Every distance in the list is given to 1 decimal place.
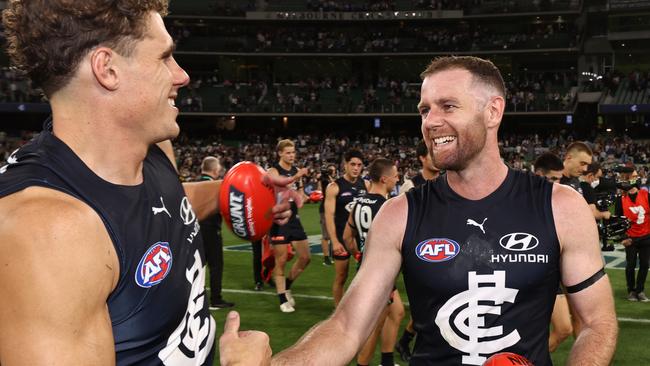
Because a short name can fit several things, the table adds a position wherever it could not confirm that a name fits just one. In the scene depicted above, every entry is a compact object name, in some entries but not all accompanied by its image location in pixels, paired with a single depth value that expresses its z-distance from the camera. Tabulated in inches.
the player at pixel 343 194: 342.6
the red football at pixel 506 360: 88.0
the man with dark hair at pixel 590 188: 326.0
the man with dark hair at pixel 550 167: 279.4
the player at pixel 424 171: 284.7
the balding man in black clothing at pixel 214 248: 343.3
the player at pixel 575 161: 290.8
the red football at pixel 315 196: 293.4
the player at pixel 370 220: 250.4
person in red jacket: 362.8
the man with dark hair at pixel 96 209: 63.8
